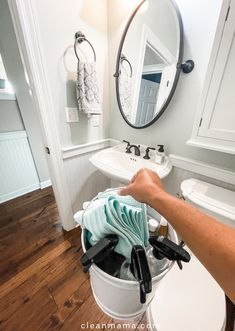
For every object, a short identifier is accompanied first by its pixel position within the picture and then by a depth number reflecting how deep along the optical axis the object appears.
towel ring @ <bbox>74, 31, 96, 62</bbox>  1.00
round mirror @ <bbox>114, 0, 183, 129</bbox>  0.90
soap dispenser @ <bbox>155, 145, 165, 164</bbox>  1.09
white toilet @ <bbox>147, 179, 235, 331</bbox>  0.72
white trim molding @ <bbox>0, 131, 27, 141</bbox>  1.66
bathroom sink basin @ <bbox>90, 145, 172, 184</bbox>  0.98
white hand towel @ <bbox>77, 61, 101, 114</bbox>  1.02
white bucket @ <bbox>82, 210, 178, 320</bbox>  0.42
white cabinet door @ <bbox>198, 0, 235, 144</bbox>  0.63
